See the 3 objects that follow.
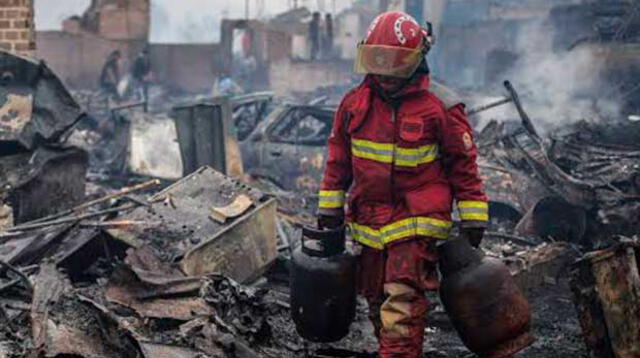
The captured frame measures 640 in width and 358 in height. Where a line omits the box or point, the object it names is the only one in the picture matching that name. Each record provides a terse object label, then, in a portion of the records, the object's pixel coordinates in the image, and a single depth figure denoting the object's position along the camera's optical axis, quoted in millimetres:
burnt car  9711
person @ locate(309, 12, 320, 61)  25828
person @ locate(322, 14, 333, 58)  25572
